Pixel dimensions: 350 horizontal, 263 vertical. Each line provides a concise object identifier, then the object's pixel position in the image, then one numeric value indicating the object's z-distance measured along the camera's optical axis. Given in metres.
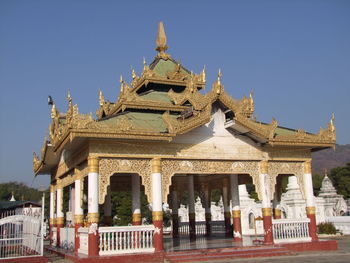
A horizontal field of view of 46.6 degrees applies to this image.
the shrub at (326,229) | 25.41
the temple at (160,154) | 13.23
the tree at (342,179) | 57.44
